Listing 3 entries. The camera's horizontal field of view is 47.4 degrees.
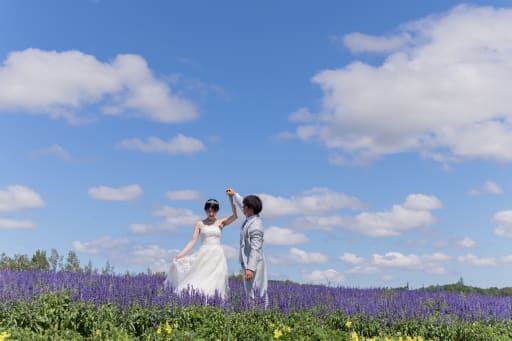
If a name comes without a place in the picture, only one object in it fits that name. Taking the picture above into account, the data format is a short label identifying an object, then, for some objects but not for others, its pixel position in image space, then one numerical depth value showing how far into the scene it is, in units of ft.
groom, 33.35
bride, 37.37
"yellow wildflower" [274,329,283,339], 22.75
